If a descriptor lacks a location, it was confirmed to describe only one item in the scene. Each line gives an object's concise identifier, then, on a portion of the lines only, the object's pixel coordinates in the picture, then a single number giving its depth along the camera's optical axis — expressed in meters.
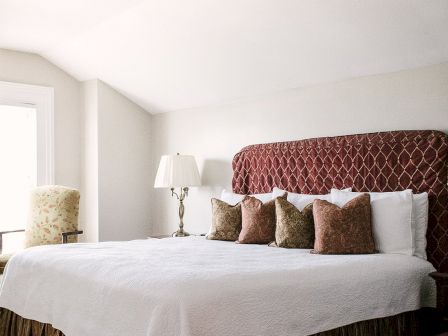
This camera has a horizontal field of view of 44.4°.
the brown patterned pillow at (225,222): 4.32
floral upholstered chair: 5.10
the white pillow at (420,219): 3.45
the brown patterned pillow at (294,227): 3.74
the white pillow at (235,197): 4.41
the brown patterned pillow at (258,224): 4.05
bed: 2.47
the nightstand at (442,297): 2.99
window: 5.53
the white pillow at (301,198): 4.00
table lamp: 5.31
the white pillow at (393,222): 3.42
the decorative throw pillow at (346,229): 3.41
